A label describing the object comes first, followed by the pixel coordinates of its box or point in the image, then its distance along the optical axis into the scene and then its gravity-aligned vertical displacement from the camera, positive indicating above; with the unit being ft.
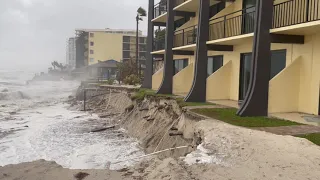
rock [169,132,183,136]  40.52 -7.68
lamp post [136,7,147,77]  143.54 +28.02
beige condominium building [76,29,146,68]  272.51 +24.56
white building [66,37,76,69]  412.98 +26.92
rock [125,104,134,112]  70.79 -7.78
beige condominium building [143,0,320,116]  39.24 +3.55
